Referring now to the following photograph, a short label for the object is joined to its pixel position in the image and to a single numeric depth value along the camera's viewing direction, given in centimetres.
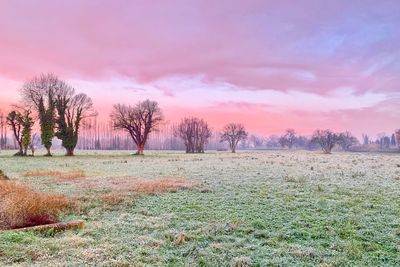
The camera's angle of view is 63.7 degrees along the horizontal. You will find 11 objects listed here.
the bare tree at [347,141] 11669
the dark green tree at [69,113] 6225
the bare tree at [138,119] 7225
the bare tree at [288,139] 14888
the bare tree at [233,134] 10131
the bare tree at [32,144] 6188
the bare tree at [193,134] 9712
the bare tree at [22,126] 5881
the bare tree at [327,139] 8994
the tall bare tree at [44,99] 6031
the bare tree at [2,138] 10338
